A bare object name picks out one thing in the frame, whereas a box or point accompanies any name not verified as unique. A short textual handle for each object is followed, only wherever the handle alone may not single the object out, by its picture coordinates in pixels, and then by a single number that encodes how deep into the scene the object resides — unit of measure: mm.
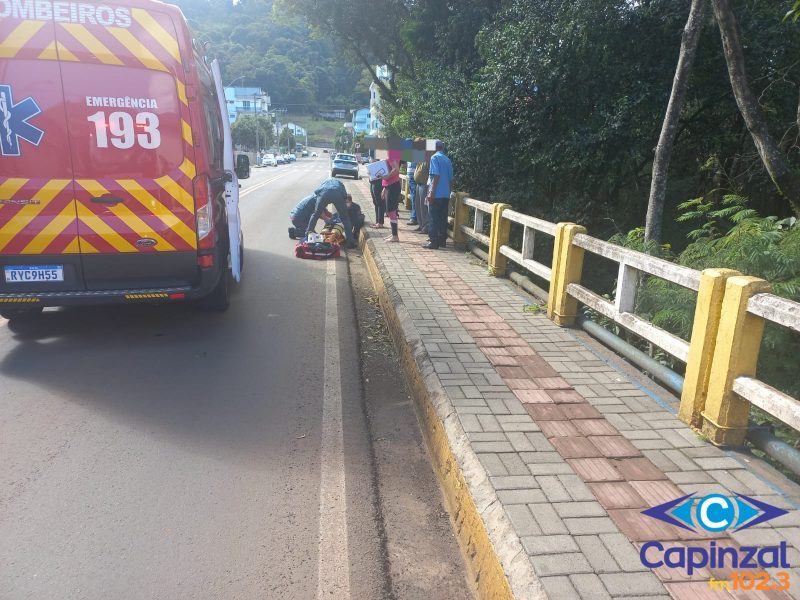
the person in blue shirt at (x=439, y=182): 9984
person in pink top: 12492
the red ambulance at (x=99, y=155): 5125
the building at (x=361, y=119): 136250
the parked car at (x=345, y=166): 39562
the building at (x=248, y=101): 123269
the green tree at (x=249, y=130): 91500
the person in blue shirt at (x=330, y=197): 11000
